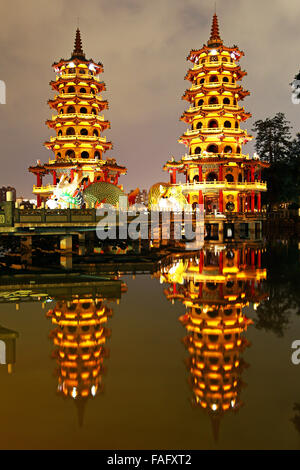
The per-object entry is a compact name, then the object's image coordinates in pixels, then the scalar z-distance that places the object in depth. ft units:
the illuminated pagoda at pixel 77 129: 157.89
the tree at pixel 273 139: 201.26
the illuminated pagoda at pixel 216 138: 151.43
